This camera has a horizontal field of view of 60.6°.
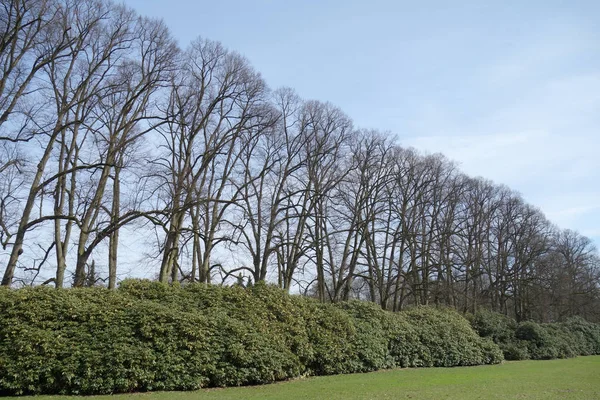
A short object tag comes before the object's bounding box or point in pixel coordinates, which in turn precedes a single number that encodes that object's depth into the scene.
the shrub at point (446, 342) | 23.12
